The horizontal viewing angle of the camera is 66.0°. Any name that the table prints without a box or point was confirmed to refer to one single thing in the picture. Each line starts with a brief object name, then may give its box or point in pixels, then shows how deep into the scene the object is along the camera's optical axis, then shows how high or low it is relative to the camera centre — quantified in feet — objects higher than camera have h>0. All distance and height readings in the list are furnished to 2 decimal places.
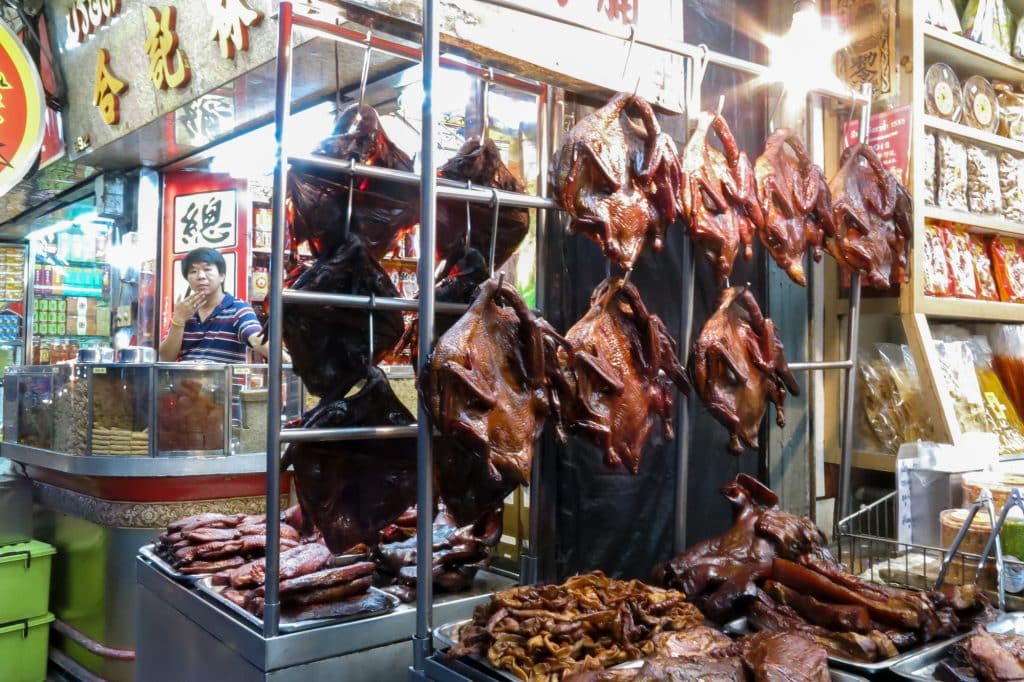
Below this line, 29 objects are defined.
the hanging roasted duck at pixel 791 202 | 8.07 +1.72
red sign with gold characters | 16.53 +5.28
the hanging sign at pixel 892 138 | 10.02 +2.95
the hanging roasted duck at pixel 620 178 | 6.64 +1.59
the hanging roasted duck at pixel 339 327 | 7.01 +0.28
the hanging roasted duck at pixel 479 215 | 7.38 +1.41
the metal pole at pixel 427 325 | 5.68 +0.25
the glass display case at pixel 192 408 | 13.29 -0.90
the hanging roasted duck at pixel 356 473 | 6.87 -1.02
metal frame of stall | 5.70 +0.45
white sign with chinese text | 21.25 +3.72
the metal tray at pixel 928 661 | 5.12 -2.02
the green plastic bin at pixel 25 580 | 14.76 -4.32
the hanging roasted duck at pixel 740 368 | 7.35 -0.03
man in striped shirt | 16.02 +0.72
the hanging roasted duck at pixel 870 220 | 8.85 +1.68
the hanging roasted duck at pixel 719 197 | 7.45 +1.60
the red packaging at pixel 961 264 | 11.31 +1.51
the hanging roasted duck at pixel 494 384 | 5.33 -0.17
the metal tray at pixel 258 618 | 6.18 -2.13
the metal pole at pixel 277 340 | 5.90 +0.13
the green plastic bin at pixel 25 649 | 14.67 -5.59
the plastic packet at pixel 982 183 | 11.44 +2.72
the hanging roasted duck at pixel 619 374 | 6.41 -0.10
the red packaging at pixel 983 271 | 11.76 +1.46
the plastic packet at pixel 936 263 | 10.84 +1.46
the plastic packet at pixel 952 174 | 11.02 +2.74
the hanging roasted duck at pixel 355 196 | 7.04 +1.49
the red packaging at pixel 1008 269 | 12.02 +1.54
